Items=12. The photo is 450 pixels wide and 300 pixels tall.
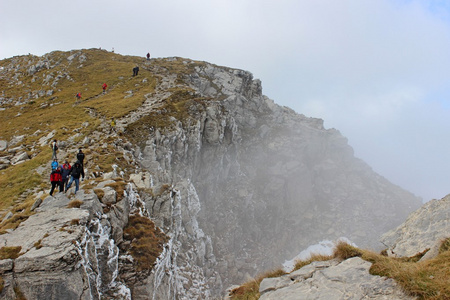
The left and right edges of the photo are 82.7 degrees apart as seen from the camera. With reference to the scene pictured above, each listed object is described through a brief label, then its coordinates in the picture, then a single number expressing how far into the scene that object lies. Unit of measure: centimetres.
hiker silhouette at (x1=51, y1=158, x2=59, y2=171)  2078
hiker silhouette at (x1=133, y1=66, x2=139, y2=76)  7524
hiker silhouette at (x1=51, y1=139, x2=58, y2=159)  2772
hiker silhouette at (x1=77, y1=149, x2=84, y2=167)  2244
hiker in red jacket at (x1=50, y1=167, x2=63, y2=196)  1886
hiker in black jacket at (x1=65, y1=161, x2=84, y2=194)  1942
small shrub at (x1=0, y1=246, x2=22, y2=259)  1318
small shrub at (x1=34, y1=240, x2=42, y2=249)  1384
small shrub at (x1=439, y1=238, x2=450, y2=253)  974
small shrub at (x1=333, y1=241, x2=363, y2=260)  1237
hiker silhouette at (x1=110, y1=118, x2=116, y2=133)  4127
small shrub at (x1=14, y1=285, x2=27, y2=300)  1220
